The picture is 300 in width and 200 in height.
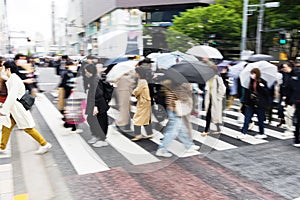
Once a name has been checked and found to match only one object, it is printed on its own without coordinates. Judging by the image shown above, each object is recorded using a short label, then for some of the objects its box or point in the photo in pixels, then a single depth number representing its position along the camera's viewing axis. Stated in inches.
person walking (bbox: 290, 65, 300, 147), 226.1
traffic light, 681.0
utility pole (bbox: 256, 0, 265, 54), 681.8
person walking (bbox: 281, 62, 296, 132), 263.1
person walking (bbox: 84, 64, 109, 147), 222.8
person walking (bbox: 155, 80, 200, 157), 183.8
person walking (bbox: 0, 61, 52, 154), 193.6
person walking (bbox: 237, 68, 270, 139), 244.5
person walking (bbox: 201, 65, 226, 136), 245.1
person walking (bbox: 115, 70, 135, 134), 226.2
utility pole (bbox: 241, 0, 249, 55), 707.4
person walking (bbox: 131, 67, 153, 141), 222.9
